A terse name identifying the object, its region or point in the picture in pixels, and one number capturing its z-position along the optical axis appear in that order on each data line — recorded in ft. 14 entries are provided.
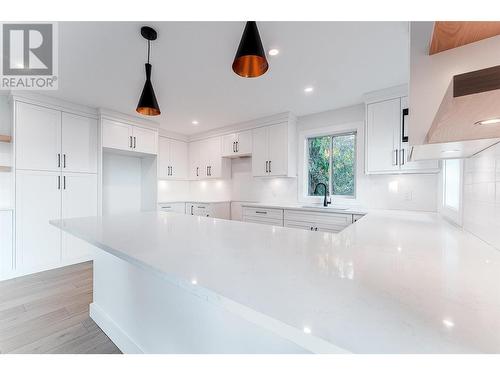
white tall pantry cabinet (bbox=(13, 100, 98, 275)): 9.40
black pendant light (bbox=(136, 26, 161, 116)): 5.71
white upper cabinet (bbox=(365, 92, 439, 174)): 8.27
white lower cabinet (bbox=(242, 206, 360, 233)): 9.07
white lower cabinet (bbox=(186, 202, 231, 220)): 14.06
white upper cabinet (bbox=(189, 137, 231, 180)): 14.69
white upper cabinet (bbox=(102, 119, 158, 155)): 11.64
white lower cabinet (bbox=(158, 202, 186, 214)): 14.16
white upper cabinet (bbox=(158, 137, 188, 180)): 14.83
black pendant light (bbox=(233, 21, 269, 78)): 3.59
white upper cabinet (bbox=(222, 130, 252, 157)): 13.15
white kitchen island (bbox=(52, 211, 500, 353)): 1.33
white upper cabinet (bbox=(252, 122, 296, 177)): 11.60
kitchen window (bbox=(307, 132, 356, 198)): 10.82
